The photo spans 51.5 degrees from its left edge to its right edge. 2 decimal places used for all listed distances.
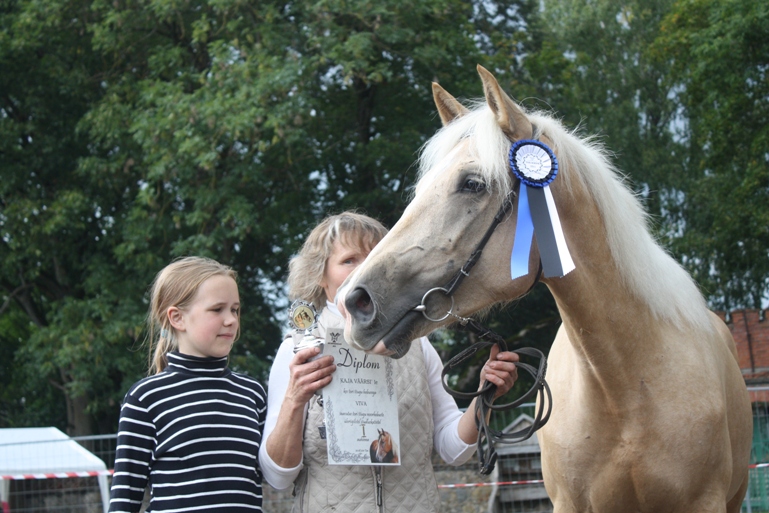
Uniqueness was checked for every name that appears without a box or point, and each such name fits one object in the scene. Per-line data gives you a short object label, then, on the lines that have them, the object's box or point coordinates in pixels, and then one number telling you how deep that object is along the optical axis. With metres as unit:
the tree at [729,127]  14.55
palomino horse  2.34
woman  2.42
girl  2.42
